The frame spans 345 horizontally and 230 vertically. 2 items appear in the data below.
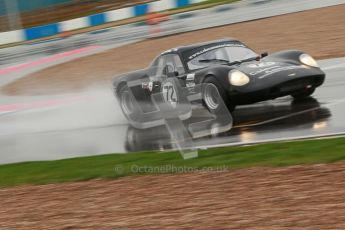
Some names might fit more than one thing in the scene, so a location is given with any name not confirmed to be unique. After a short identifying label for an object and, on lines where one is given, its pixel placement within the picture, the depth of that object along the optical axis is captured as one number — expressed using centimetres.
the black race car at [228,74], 1942
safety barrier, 7162
